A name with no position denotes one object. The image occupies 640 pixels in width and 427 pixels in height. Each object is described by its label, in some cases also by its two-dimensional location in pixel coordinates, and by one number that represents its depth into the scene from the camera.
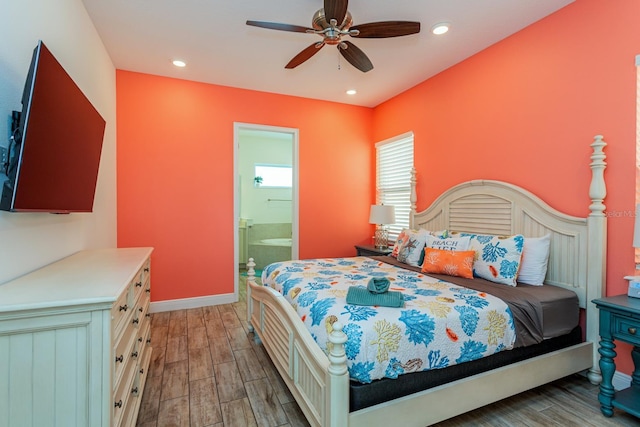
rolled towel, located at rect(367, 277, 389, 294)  1.85
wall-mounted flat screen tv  1.28
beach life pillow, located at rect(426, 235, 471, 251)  2.69
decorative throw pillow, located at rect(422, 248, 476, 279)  2.48
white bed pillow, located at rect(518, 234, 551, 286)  2.34
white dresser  1.13
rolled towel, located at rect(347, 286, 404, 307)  1.75
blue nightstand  1.74
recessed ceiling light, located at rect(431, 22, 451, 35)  2.61
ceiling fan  1.99
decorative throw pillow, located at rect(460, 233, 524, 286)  2.32
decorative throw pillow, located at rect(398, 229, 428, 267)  2.98
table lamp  4.08
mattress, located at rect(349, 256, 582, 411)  1.51
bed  1.49
